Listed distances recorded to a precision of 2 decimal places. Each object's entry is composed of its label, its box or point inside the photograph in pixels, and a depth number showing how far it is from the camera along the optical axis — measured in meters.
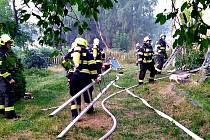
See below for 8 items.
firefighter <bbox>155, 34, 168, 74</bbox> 18.87
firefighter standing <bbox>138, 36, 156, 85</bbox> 15.66
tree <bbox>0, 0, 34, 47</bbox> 3.49
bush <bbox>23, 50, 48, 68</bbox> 30.09
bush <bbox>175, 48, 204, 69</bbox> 18.39
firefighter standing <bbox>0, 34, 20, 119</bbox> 9.71
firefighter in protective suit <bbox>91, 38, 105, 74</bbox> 17.02
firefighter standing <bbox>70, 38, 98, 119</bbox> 9.70
